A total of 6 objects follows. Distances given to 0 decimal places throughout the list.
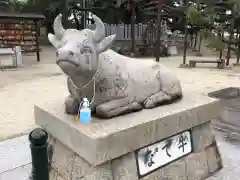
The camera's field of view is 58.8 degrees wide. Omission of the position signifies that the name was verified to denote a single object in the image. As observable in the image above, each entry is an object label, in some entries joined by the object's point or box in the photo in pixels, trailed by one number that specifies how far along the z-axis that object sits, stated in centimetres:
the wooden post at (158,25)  874
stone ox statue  147
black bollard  123
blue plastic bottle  165
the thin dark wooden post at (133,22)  996
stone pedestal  158
